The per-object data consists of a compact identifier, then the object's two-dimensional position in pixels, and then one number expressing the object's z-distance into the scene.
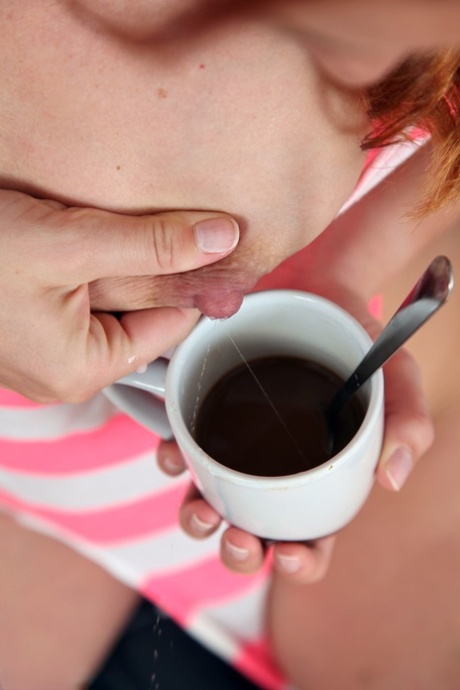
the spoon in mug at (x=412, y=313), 0.37
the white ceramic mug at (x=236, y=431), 0.43
